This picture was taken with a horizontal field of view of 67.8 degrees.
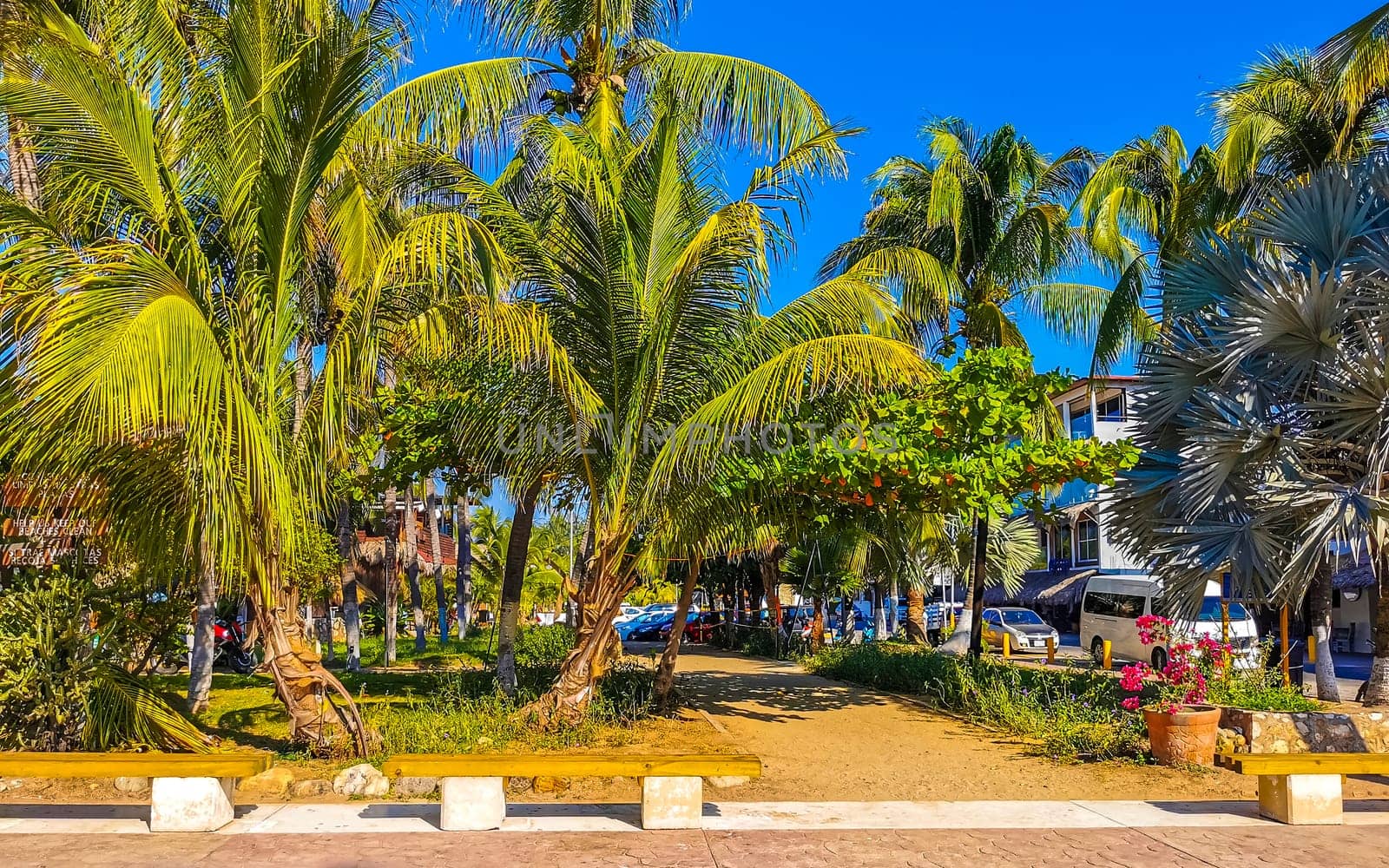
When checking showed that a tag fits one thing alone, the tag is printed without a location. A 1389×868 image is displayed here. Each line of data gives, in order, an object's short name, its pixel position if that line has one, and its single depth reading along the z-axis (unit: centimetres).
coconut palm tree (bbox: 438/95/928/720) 971
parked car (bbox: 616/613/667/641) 4212
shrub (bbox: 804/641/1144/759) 1009
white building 3172
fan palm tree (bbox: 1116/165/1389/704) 1022
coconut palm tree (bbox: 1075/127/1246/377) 1697
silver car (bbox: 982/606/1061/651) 2853
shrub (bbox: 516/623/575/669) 1675
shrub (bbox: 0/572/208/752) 849
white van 2070
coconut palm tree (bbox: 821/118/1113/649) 1678
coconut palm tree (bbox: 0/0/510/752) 700
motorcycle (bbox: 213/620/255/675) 2064
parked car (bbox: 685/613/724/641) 3578
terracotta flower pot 938
